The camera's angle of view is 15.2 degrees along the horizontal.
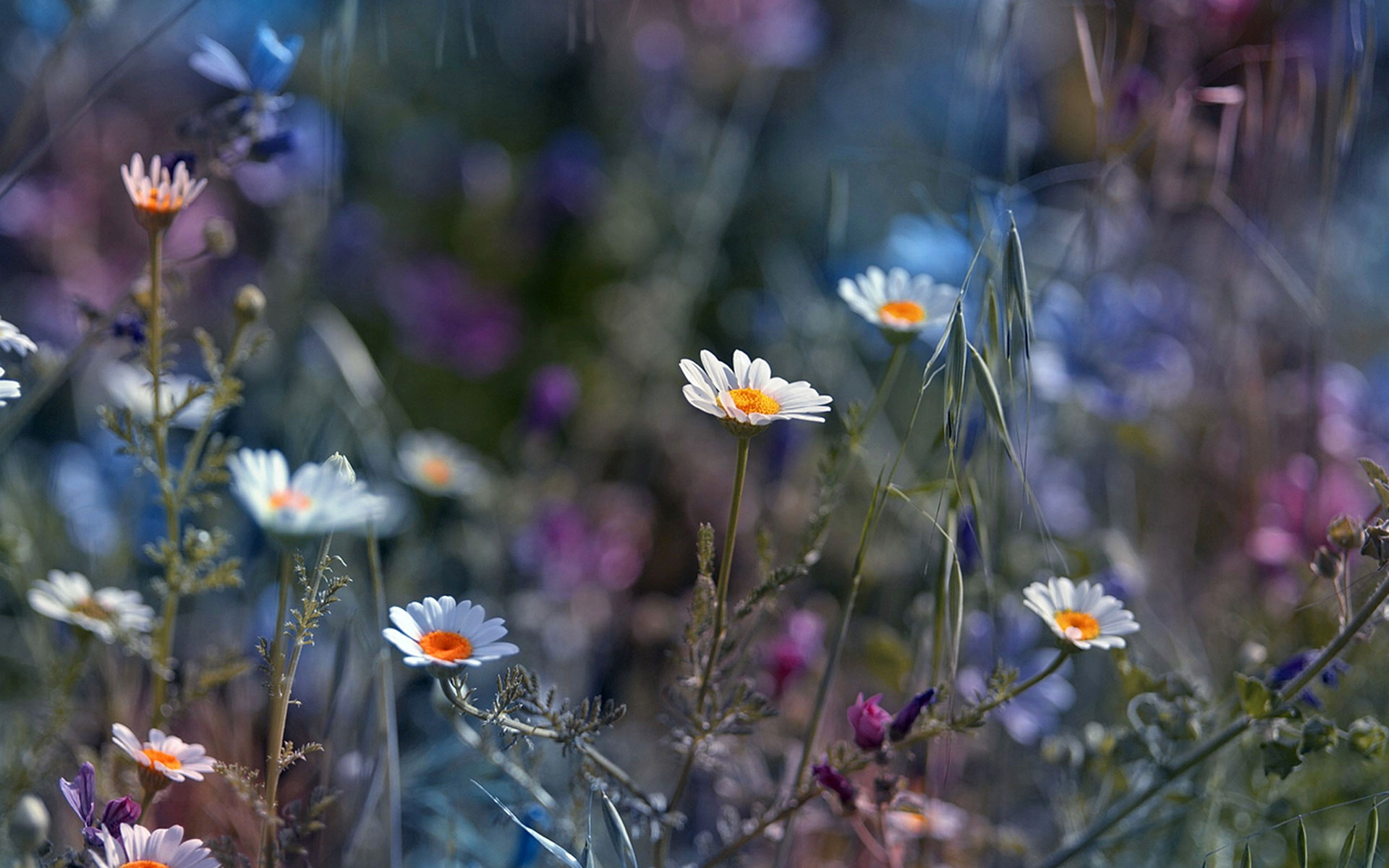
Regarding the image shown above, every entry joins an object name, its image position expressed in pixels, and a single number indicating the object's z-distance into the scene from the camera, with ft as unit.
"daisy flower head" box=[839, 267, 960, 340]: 3.77
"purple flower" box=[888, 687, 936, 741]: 3.64
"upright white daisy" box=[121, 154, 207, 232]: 3.70
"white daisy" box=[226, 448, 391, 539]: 3.58
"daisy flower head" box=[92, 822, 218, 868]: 3.59
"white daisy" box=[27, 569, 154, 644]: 3.78
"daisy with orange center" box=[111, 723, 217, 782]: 3.61
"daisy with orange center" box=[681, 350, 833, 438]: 3.61
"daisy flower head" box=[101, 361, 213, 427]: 3.86
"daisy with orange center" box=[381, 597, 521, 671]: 3.58
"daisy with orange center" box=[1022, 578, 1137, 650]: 3.65
